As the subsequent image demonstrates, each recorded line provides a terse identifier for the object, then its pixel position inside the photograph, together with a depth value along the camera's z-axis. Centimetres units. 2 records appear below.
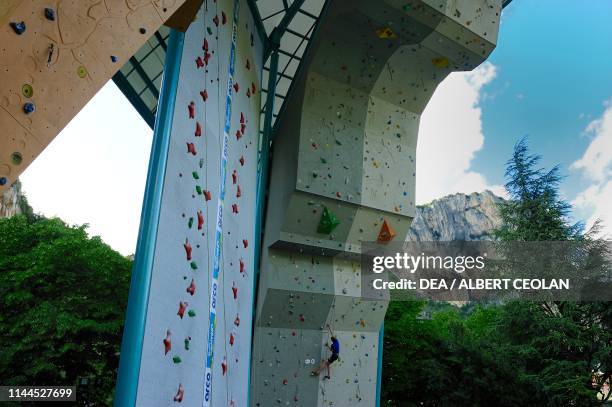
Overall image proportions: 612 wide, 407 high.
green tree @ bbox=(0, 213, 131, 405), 986
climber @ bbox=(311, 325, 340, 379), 890
